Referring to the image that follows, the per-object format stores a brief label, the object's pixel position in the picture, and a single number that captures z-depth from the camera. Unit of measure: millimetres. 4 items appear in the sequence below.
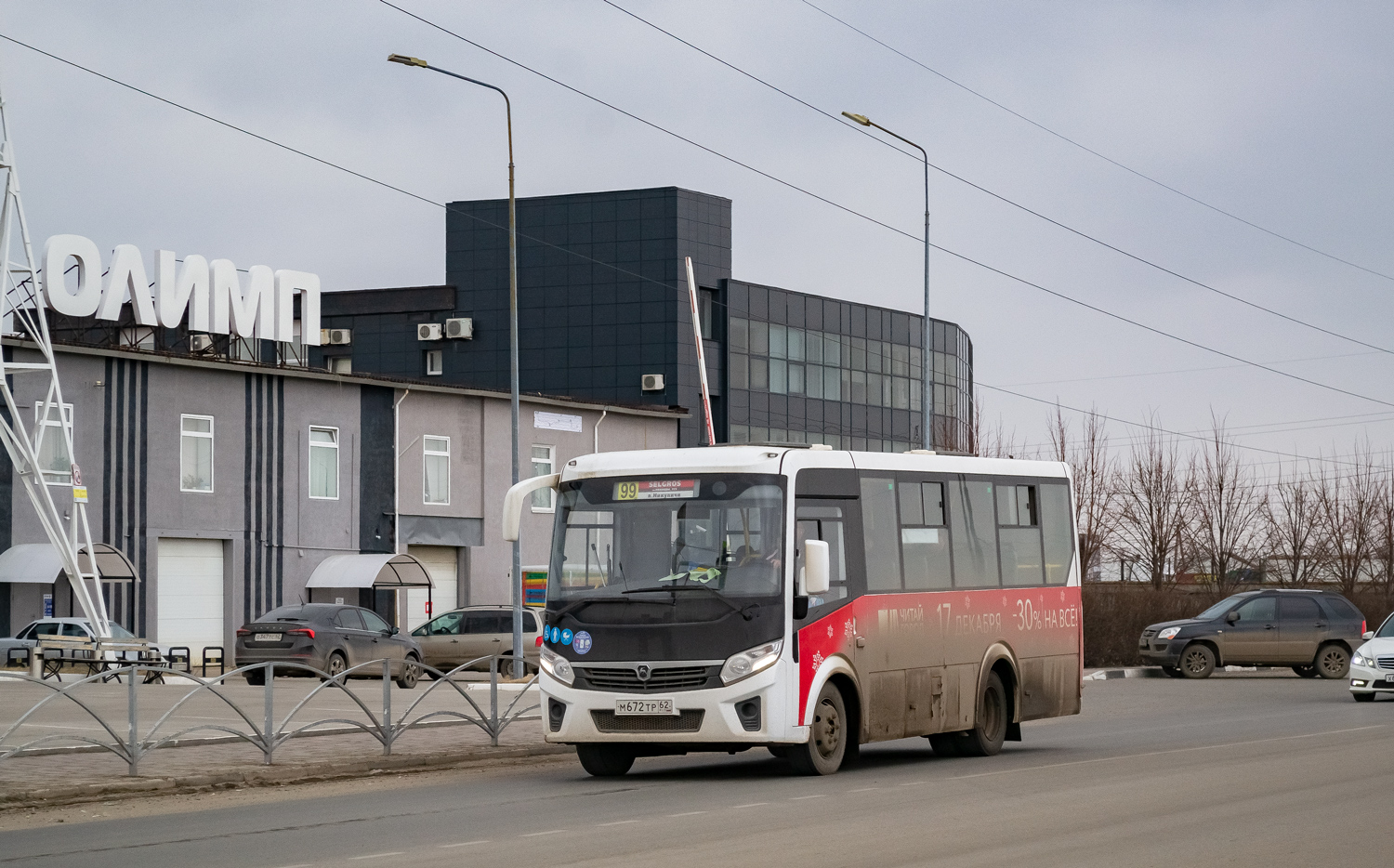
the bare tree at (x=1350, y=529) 55250
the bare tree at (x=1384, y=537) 55562
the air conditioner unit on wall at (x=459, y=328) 71625
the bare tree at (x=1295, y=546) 54844
